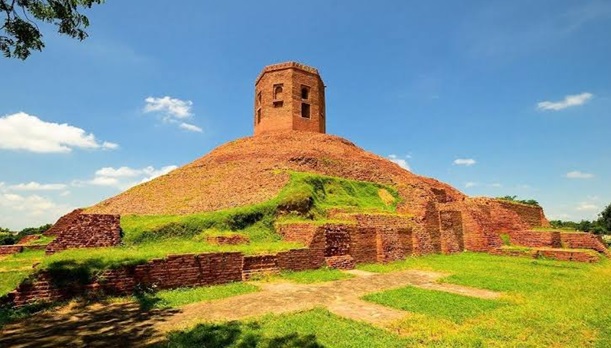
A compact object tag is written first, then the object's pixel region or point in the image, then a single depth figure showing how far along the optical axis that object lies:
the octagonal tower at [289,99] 33.31
